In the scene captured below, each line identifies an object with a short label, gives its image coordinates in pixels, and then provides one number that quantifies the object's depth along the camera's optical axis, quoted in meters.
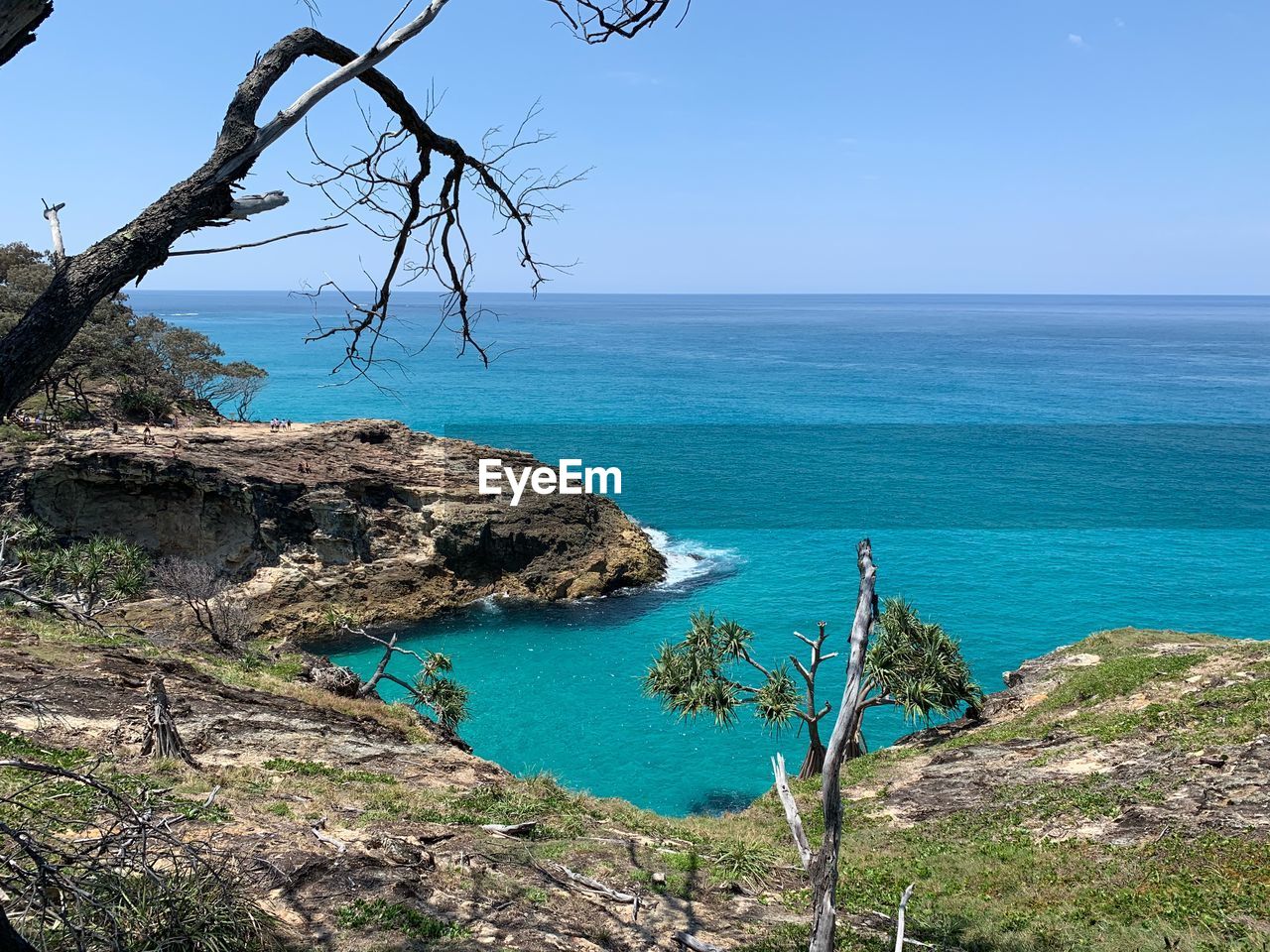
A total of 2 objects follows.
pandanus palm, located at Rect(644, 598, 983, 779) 27.44
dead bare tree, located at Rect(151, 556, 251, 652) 33.57
